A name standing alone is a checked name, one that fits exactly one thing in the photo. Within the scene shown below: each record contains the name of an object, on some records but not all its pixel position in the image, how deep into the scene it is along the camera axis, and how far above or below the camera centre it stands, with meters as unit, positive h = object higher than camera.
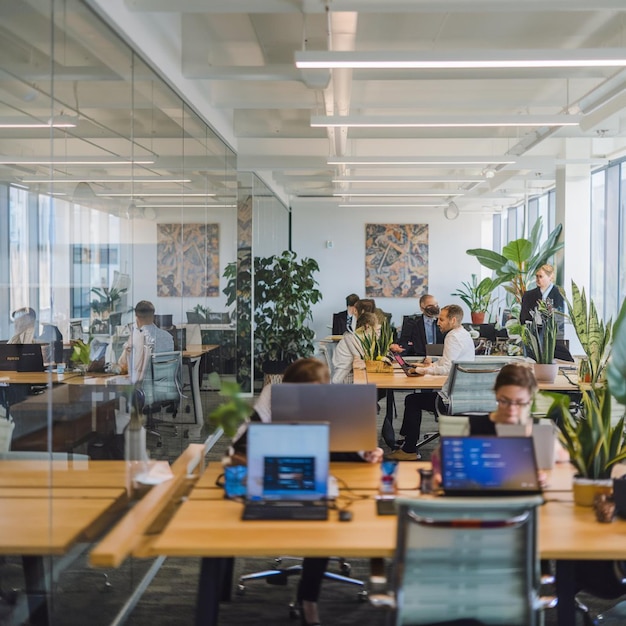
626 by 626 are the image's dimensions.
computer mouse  2.95 -0.85
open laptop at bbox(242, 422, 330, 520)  3.06 -0.70
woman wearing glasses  3.69 -0.53
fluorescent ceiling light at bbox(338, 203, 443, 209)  15.77 +1.62
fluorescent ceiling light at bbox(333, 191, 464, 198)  13.39 +1.52
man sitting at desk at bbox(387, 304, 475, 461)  6.72 -0.72
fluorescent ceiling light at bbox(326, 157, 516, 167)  9.66 +1.51
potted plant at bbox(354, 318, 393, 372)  7.13 -0.54
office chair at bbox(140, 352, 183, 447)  5.02 -0.70
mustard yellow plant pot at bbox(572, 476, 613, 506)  3.15 -0.80
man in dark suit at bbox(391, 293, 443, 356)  9.62 -0.59
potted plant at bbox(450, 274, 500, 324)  16.64 -0.28
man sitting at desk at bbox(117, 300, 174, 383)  4.37 -0.37
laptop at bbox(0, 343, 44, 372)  3.89 -0.39
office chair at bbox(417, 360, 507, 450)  6.08 -0.78
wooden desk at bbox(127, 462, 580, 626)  2.62 -0.86
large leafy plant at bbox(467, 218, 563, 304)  12.28 +0.38
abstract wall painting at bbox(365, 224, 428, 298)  18.31 +0.56
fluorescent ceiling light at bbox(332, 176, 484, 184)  11.59 +1.58
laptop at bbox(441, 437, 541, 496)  3.08 -0.69
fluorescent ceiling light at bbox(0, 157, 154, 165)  3.21 +0.49
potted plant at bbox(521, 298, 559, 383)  6.27 -0.50
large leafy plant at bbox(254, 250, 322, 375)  11.83 -0.42
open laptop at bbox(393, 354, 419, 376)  6.89 -0.73
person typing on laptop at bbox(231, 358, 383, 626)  3.57 -0.81
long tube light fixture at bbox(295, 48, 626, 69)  5.22 +1.48
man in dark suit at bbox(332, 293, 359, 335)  12.27 -0.60
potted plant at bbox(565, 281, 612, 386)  5.83 -0.39
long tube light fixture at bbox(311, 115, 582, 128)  7.39 +1.52
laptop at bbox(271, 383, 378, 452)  3.44 -0.54
